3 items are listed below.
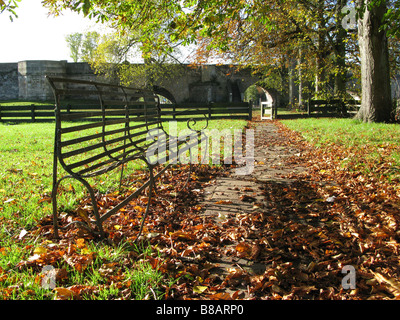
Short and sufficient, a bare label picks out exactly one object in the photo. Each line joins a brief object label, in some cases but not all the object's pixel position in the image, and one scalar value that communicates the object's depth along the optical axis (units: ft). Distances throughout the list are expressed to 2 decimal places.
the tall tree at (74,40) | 191.31
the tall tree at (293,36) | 19.94
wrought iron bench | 7.96
